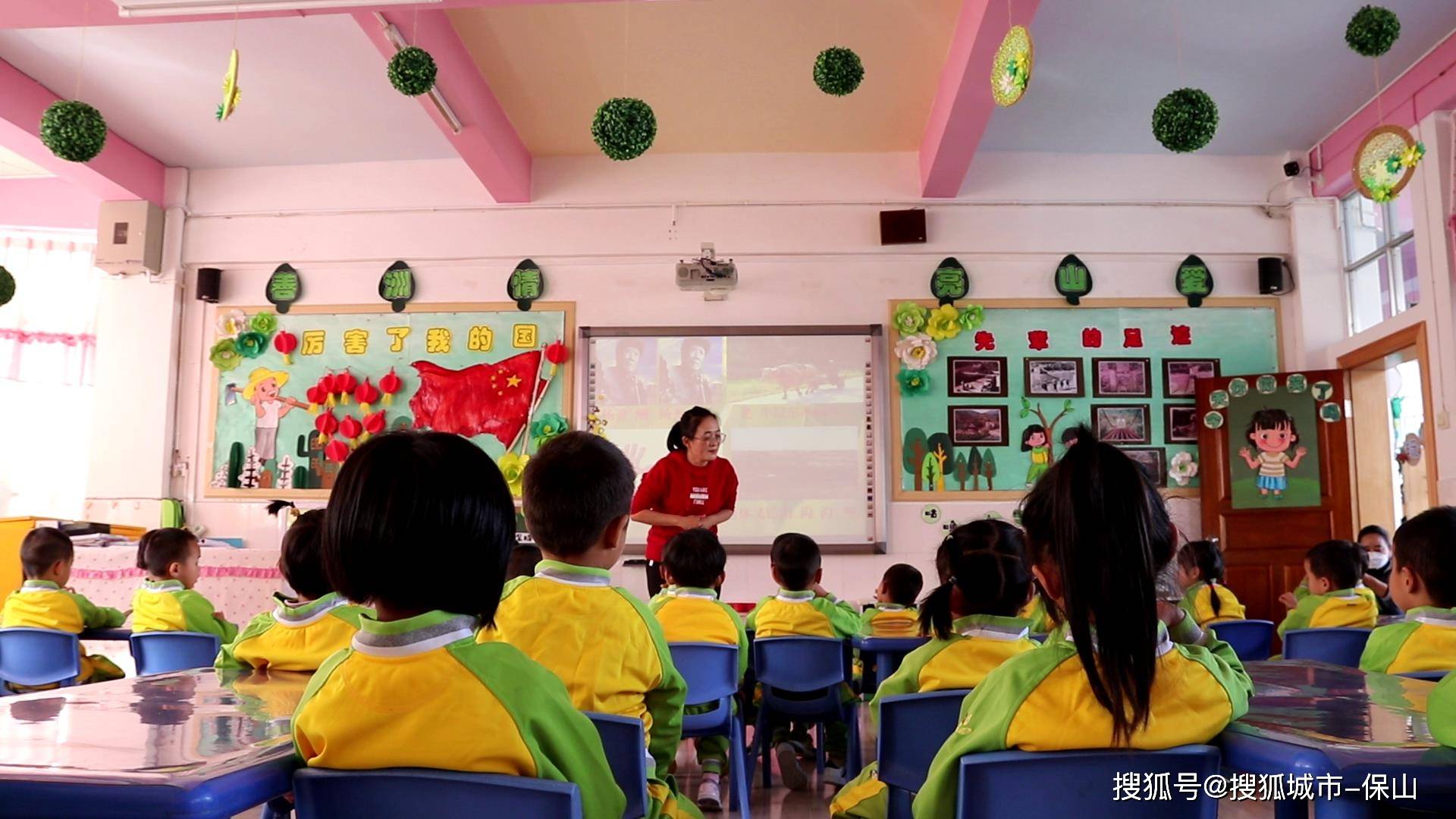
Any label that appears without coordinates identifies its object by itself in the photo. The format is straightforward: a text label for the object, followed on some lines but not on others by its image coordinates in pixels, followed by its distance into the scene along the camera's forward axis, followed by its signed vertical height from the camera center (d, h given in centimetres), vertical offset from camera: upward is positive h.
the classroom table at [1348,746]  105 -25
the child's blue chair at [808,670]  306 -45
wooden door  600 +13
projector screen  622 +68
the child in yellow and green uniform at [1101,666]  117 -17
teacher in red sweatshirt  432 +14
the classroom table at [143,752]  95 -24
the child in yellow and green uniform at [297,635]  190 -21
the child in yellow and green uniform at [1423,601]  203 -17
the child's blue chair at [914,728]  168 -34
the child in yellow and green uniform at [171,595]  323 -23
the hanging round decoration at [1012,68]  363 +163
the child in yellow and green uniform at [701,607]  272 -23
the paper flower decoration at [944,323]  630 +118
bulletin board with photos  627 +82
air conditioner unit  647 +175
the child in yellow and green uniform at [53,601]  338 -26
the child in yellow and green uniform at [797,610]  319 -28
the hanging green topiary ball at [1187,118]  387 +149
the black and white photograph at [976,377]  631 +86
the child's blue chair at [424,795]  94 -26
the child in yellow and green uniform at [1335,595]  324 -25
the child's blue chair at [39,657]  316 -42
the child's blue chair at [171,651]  283 -36
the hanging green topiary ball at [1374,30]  334 +157
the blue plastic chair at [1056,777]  114 -29
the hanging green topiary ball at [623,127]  397 +150
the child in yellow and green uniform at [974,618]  190 -19
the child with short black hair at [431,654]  103 -14
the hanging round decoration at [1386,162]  391 +135
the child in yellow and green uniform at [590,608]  167 -15
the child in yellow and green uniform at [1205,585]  371 -25
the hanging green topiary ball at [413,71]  382 +165
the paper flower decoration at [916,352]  629 +100
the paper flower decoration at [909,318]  630 +121
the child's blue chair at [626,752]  146 -33
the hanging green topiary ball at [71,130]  409 +154
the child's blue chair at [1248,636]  319 -37
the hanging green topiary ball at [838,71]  384 +165
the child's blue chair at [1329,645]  285 -35
